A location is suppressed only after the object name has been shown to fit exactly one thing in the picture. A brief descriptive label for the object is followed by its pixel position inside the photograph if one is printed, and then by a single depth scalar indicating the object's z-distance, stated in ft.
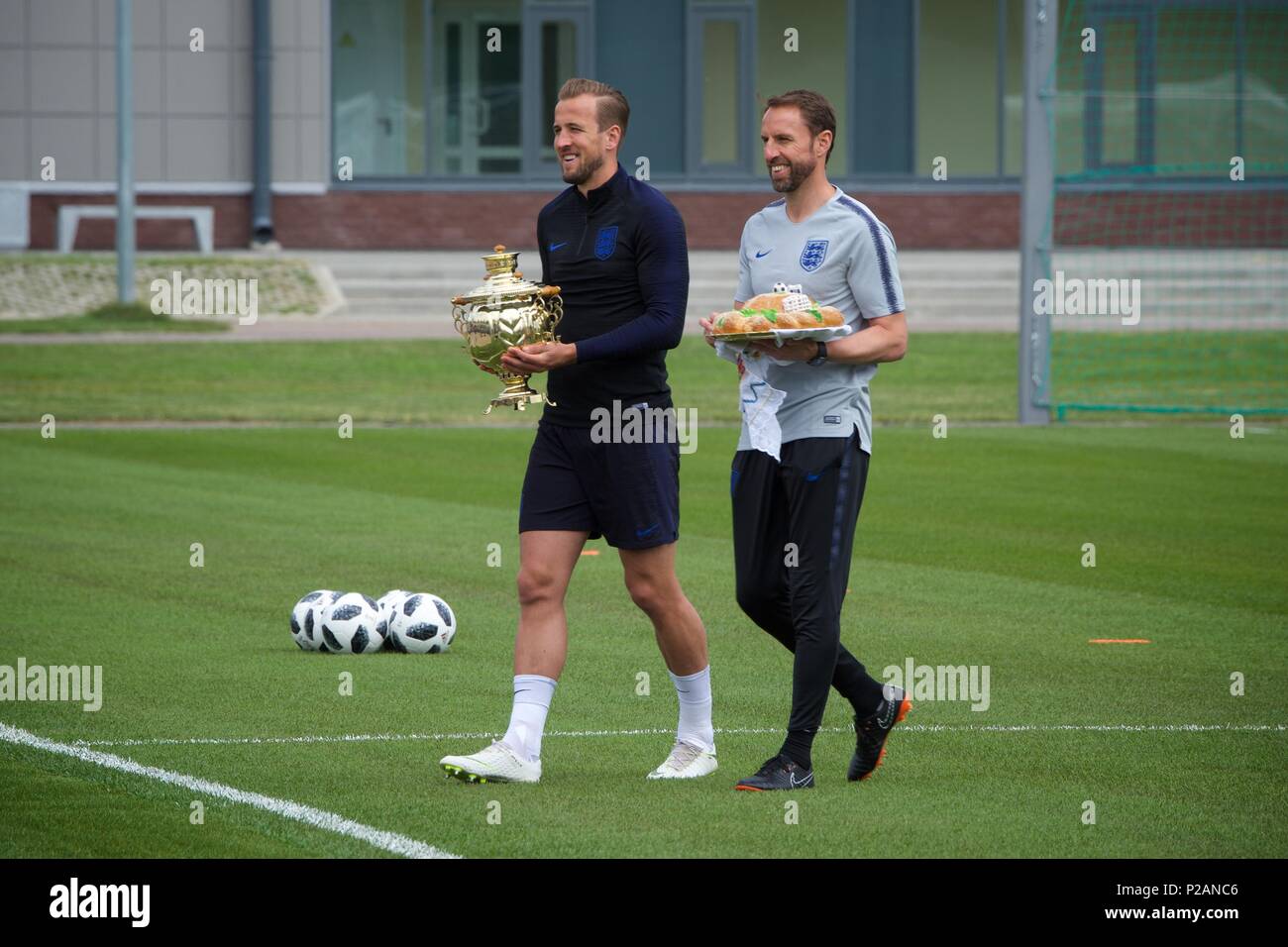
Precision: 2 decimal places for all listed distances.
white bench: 119.24
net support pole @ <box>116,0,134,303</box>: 95.40
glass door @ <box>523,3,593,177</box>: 123.24
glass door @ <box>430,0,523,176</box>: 123.65
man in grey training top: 22.81
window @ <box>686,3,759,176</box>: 124.06
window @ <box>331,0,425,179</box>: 123.24
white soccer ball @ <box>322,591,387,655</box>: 32.76
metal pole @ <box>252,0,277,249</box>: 117.80
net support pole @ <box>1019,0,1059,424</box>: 73.67
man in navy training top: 23.11
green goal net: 99.81
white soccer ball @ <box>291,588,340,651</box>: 32.73
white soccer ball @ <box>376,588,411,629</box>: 32.96
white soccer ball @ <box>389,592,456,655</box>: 32.68
